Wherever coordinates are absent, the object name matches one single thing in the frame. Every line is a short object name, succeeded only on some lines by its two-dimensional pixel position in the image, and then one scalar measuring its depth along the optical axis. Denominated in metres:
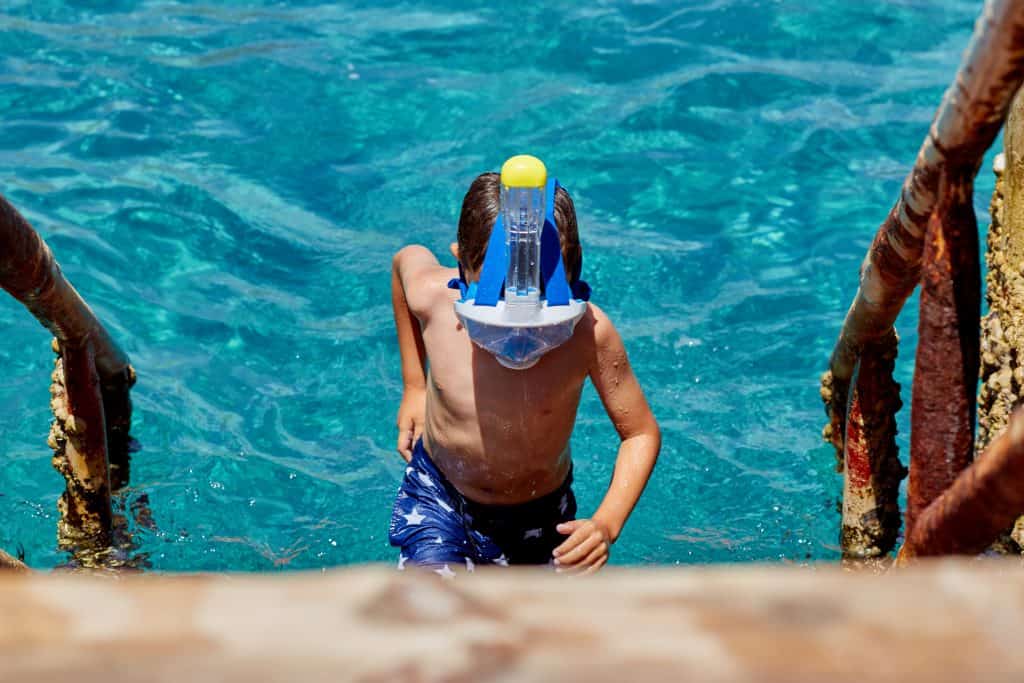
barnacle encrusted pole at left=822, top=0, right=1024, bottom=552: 4.02
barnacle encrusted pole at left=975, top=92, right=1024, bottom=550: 5.51
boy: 6.90
